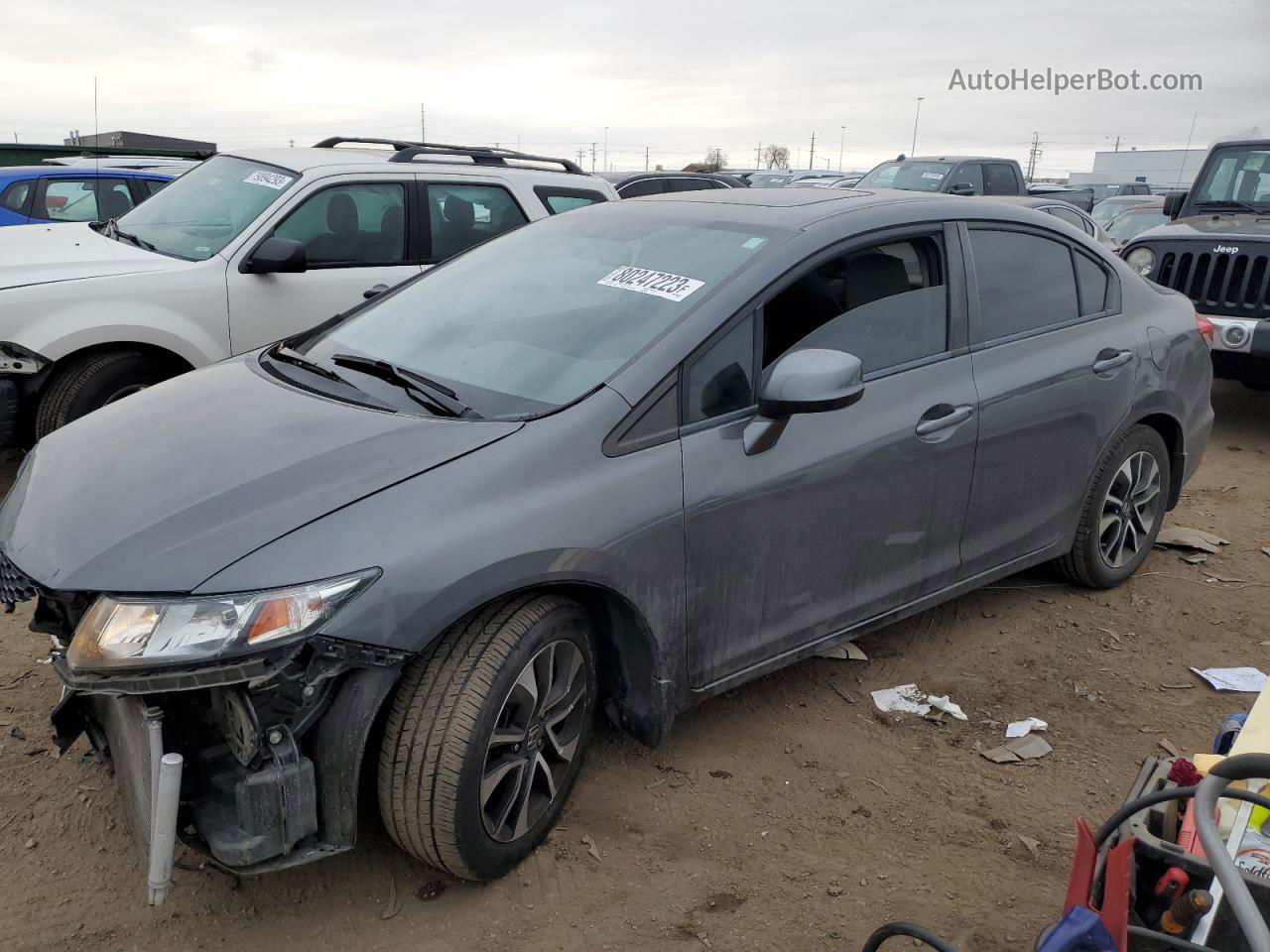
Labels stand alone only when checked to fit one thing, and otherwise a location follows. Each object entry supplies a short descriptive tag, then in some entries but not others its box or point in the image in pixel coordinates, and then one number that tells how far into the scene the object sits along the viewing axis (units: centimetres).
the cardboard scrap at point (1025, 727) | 362
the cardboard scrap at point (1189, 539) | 536
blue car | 940
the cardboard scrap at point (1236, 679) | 399
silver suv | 507
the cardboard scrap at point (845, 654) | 402
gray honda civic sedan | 232
